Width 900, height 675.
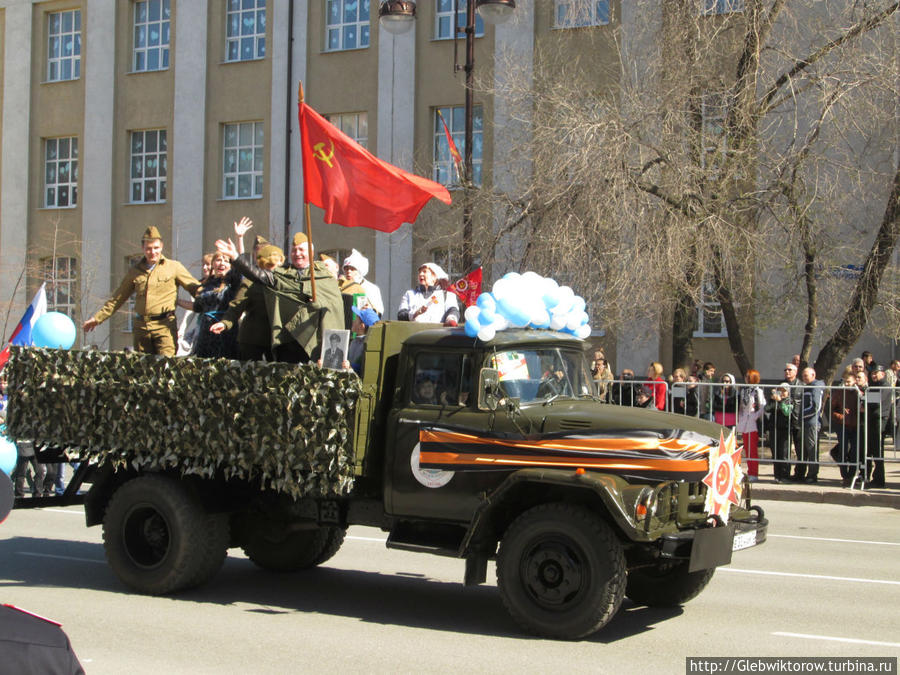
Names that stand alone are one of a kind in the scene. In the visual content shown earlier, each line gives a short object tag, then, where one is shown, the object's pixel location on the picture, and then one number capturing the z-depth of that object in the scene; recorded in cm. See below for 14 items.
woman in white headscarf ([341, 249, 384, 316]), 1030
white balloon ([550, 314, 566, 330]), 824
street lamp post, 1703
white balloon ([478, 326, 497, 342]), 771
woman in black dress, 947
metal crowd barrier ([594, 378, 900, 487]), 1562
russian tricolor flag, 1266
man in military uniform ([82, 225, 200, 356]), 1057
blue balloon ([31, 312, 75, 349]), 1192
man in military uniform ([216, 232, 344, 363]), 857
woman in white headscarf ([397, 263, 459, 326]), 1006
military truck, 708
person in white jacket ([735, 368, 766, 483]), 1630
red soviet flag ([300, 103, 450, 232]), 971
